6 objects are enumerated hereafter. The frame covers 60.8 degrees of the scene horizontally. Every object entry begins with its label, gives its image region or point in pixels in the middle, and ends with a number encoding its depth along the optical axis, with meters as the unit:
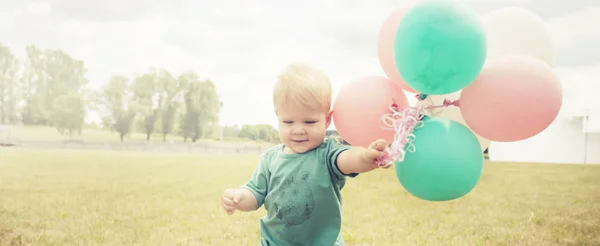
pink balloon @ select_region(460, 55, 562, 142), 1.49
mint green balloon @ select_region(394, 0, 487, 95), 1.39
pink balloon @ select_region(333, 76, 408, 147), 1.60
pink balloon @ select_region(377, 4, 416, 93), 1.65
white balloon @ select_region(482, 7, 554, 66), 1.69
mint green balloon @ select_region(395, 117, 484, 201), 1.48
